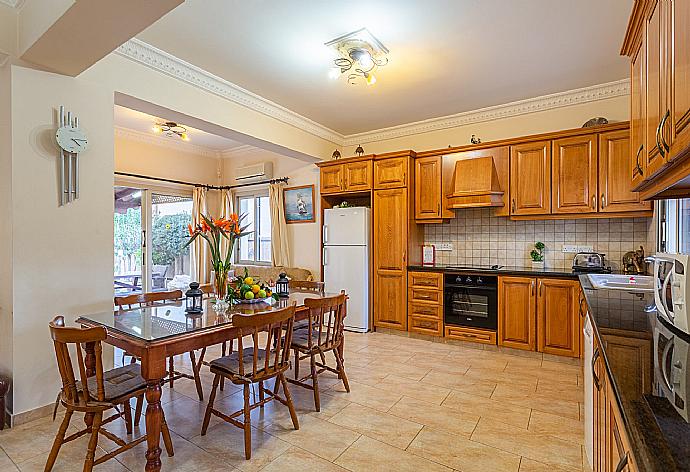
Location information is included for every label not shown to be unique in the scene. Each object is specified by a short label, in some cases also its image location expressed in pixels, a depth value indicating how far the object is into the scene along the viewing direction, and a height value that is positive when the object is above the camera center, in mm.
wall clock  2707 +644
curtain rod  5676 +939
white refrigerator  5129 -307
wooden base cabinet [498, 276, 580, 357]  3826 -835
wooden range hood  4344 +618
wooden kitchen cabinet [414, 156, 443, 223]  4809 +622
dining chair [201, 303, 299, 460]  2203 -827
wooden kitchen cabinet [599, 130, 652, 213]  3713 +639
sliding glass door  5816 -38
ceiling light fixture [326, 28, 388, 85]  3035 +1600
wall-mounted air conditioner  6356 +1136
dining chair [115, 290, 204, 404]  2967 -535
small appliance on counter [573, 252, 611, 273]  3953 -284
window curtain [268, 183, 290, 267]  6113 +103
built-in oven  4281 -750
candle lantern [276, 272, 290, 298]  3340 -450
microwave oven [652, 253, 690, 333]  1365 -204
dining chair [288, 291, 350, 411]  2789 -829
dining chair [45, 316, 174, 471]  1860 -834
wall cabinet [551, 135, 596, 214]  3891 +658
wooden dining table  1949 -547
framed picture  5933 +540
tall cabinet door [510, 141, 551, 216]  4133 +657
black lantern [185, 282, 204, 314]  2645 -451
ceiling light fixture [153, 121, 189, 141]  4988 +1490
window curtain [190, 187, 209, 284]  6457 -202
